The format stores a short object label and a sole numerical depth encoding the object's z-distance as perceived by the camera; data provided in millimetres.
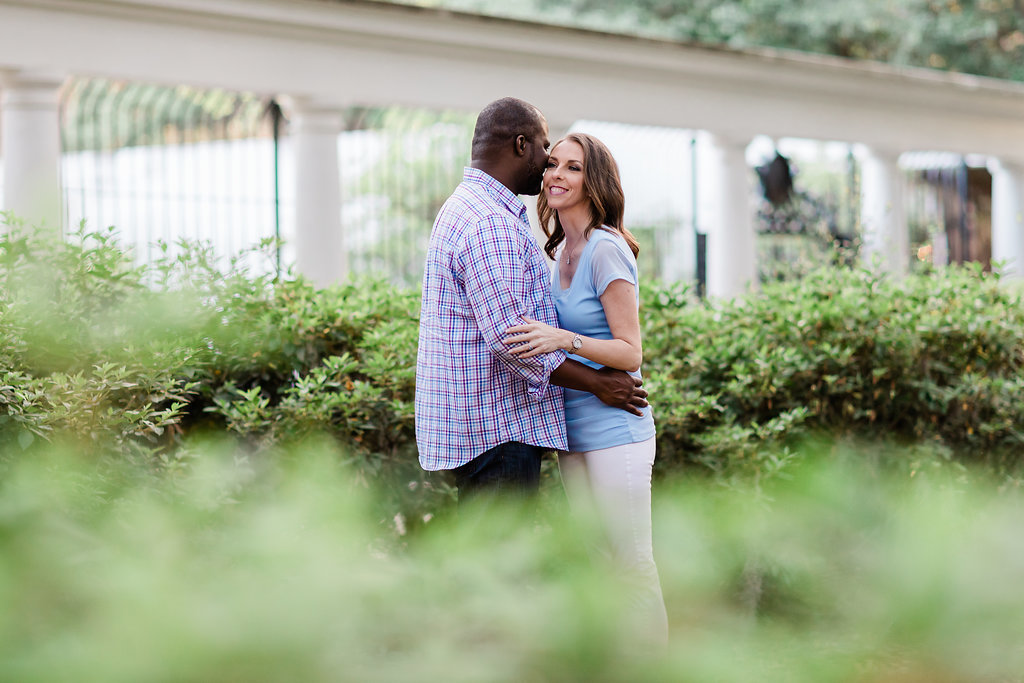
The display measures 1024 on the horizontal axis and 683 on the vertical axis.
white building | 8789
